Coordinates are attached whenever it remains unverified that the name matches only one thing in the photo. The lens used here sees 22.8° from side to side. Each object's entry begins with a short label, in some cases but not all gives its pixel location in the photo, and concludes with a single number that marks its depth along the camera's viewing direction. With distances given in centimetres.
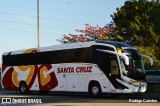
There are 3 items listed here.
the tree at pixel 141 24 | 4688
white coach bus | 2266
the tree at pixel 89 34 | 6256
